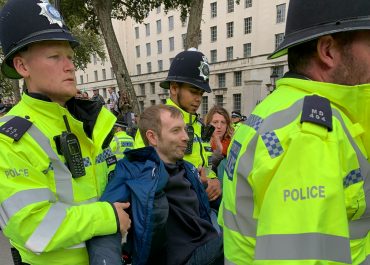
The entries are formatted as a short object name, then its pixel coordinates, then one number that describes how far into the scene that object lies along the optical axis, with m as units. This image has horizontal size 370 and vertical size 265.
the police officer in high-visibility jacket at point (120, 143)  2.37
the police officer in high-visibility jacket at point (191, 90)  3.14
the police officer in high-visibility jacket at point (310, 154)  0.90
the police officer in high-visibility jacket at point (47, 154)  1.43
